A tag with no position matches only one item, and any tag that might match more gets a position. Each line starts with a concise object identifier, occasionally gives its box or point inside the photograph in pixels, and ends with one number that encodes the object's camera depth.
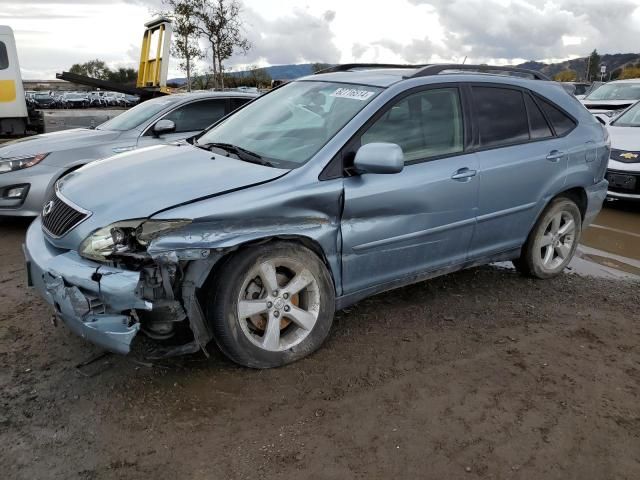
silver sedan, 5.98
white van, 13.09
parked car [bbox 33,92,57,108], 42.08
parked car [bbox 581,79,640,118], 13.33
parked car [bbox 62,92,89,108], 46.32
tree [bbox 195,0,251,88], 18.41
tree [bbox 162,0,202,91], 18.52
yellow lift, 11.54
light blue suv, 2.97
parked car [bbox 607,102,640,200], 7.45
